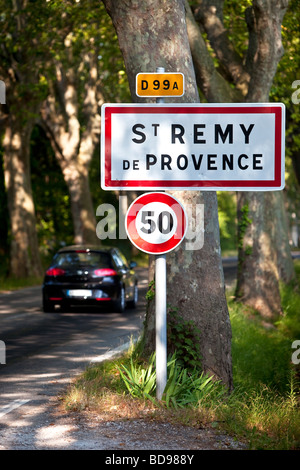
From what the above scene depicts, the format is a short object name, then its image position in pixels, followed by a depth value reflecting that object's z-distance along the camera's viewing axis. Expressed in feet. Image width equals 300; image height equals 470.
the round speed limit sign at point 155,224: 48.62
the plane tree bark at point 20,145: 183.32
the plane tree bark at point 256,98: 112.88
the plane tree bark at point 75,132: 222.48
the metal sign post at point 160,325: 48.52
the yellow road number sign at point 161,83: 48.65
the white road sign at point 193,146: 48.14
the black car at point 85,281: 124.57
